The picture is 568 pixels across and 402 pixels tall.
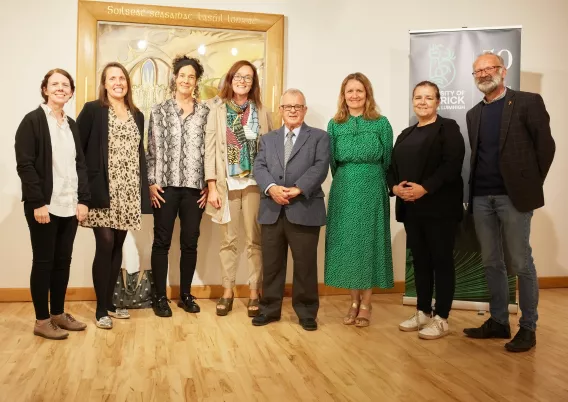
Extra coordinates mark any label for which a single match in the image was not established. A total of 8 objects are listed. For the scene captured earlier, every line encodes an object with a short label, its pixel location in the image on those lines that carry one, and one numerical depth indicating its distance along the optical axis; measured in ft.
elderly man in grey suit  11.50
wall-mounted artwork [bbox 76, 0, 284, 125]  13.61
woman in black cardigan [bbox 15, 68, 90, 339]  10.00
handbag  13.09
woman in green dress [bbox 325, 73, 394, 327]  11.57
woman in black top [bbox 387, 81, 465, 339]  10.99
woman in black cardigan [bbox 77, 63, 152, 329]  11.21
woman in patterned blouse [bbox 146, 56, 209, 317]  12.32
